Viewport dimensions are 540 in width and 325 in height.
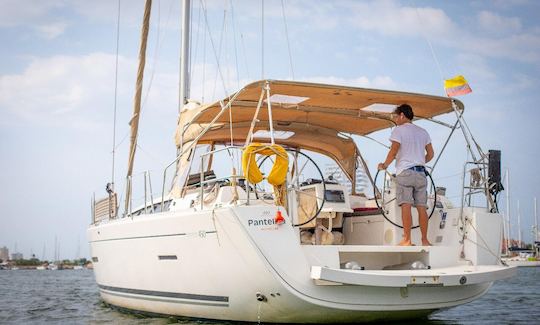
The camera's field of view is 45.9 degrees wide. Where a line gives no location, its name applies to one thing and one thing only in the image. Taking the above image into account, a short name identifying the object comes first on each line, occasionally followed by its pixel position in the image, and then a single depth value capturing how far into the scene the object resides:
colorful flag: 8.34
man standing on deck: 7.73
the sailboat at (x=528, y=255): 52.98
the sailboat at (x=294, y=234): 6.80
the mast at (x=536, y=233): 58.77
